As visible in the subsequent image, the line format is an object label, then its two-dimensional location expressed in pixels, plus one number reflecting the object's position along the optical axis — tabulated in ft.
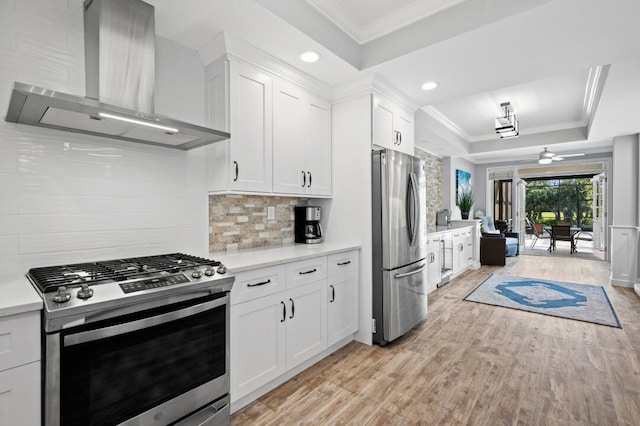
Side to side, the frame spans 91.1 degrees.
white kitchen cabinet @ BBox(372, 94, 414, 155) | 9.91
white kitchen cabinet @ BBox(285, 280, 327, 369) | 7.47
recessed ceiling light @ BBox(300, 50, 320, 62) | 8.00
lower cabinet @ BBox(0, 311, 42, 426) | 3.72
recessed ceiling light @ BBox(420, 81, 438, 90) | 9.93
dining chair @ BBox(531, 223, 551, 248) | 36.42
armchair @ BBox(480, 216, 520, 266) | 21.86
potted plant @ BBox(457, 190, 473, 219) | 22.49
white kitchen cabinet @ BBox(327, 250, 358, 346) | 8.70
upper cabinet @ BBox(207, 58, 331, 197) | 7.52
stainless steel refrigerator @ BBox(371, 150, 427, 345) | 9.43
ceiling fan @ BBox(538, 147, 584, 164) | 20.70
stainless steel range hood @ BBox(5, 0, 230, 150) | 5.11
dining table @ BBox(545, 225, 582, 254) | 28.09
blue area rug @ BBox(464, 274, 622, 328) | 12.26
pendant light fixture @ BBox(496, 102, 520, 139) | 14.75
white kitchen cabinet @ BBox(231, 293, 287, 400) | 6.28
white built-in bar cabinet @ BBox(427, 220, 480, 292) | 15.39
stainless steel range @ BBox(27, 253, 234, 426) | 4.01
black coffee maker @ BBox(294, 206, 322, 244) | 10.22
